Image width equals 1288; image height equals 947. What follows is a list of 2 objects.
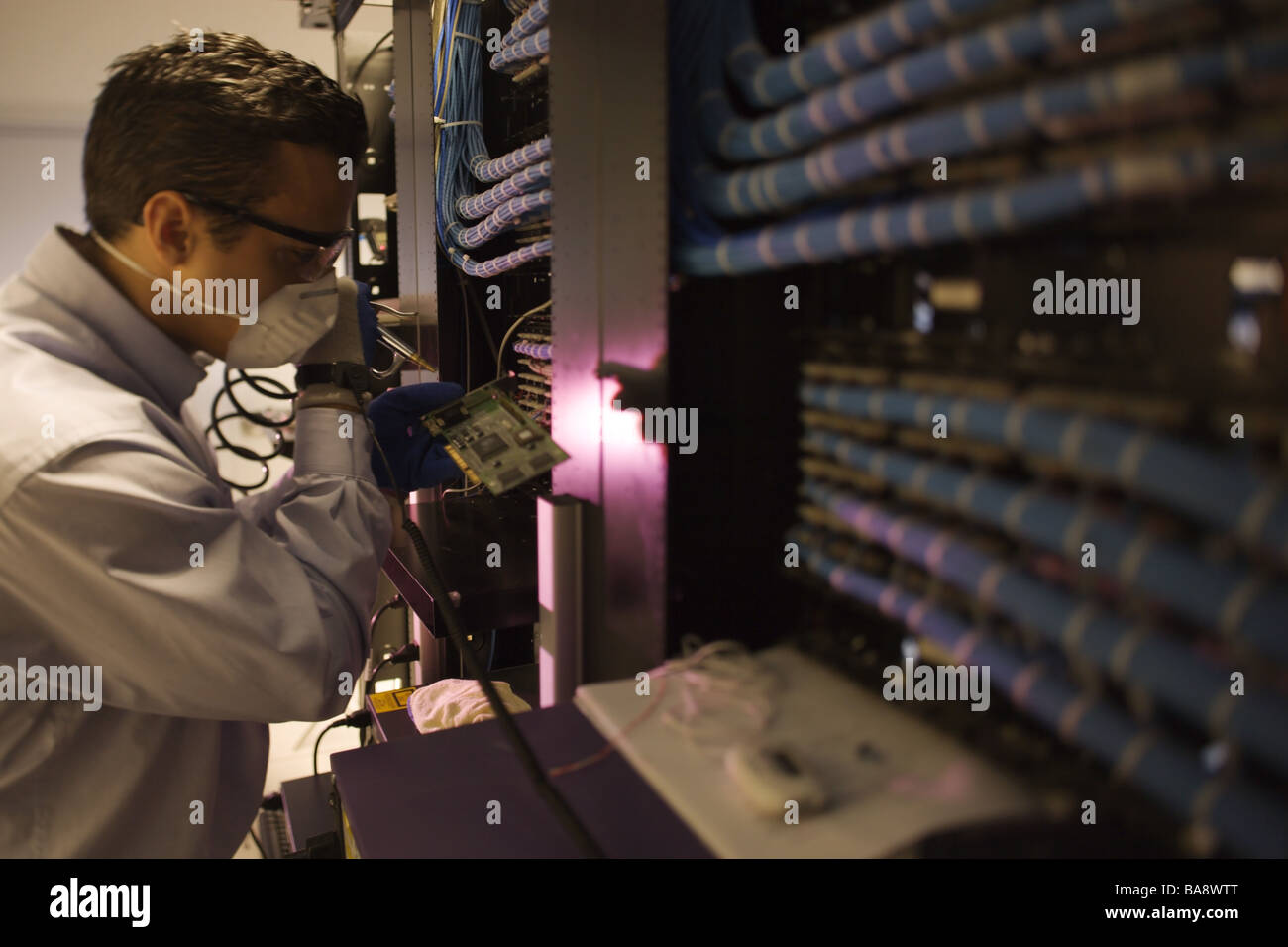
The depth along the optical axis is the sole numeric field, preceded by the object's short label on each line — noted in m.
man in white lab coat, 1.00
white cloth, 1.46
